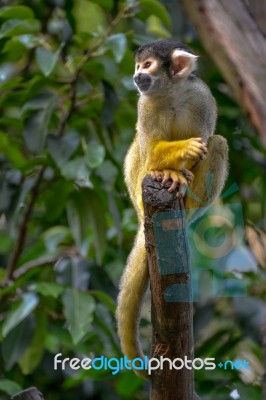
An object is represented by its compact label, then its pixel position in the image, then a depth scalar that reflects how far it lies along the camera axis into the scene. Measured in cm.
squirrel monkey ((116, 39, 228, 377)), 367
